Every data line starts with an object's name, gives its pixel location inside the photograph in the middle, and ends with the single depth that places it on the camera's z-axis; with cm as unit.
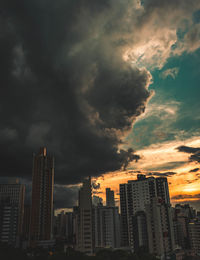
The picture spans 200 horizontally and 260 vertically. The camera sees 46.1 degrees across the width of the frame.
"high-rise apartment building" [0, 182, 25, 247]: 19250
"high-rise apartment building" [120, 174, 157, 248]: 18388
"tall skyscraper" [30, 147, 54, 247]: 18862
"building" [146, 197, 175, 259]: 12162
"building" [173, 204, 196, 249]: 17820
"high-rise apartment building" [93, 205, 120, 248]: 18962
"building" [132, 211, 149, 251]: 13788
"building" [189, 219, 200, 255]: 16080
